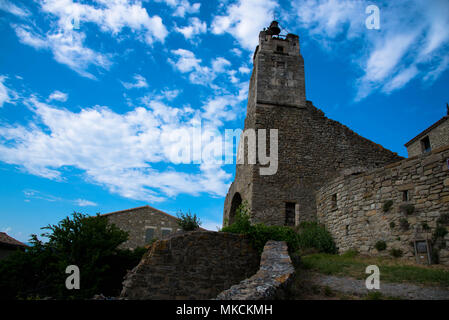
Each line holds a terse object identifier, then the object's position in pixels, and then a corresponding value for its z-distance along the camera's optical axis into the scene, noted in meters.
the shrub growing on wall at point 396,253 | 7.72
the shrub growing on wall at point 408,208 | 7.77
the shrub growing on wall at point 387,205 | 8.42
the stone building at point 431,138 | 15.79
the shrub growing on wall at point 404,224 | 7.76
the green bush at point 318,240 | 10.28
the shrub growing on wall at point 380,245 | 8.22
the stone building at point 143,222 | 22.14
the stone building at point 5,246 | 14.41
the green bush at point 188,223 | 11.85
